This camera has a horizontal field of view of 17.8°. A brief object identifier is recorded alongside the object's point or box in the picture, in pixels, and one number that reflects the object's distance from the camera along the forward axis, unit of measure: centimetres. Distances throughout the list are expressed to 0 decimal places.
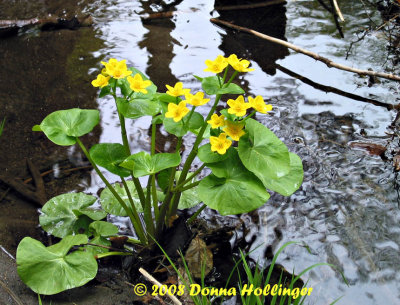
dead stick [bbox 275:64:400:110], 221
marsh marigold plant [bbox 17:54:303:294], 167
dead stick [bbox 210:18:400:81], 219
